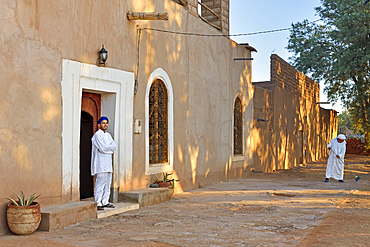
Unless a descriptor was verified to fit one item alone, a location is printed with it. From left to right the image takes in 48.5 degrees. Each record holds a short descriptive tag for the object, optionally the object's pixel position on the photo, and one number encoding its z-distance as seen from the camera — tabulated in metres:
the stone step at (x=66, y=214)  5.52
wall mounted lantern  7.15
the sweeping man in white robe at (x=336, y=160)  12.62
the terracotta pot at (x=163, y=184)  8.62
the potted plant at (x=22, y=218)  5.21
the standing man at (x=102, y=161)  6.86
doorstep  6.62
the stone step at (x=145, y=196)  7.55
